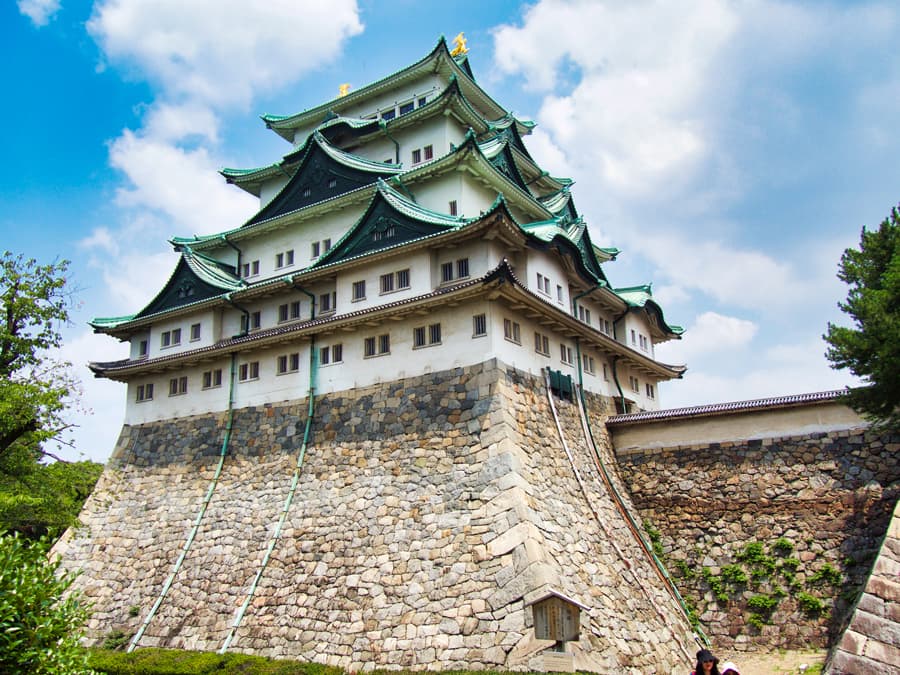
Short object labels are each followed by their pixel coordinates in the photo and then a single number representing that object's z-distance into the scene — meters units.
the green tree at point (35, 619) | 10.52
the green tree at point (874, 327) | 18.19
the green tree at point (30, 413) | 22.64
